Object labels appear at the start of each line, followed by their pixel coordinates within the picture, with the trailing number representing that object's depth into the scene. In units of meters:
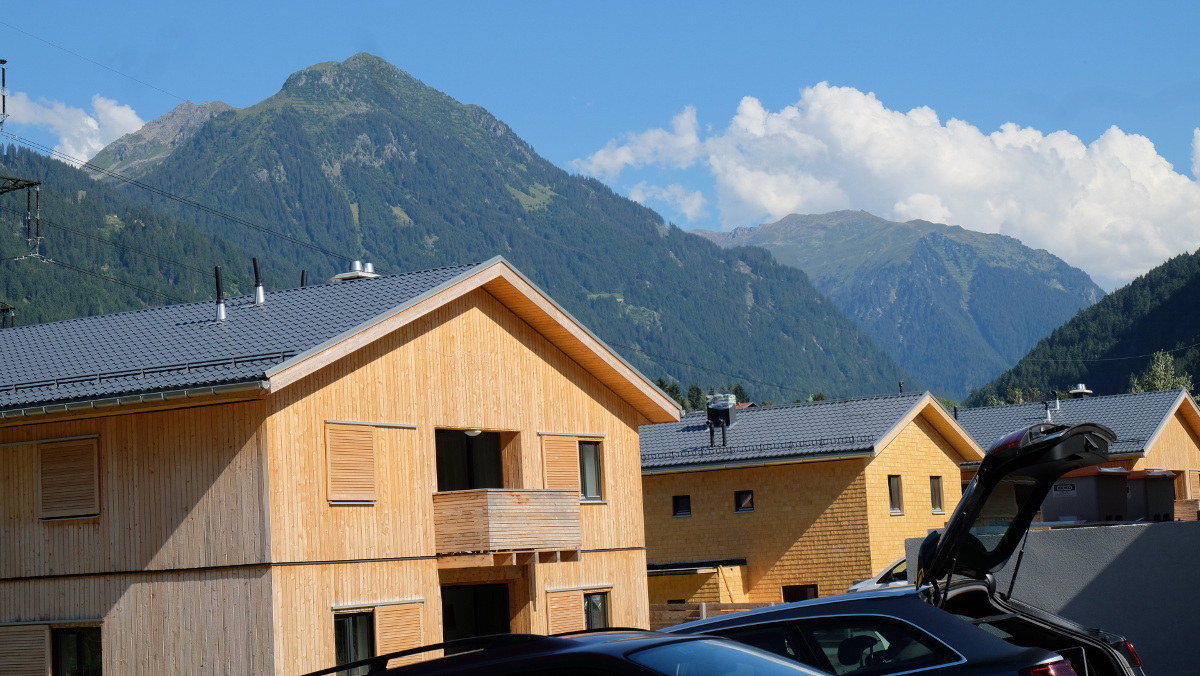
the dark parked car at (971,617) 8.06
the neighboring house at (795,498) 37.22
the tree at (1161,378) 98.88
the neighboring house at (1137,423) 45.09
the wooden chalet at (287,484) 21.48
